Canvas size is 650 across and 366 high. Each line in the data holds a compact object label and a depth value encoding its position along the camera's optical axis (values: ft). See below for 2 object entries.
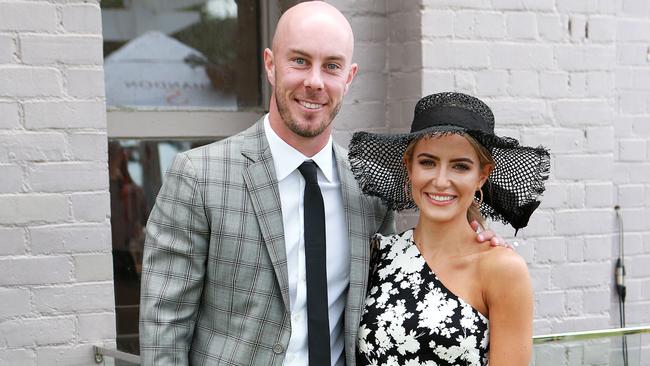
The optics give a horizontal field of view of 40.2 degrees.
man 7.41
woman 7.25
